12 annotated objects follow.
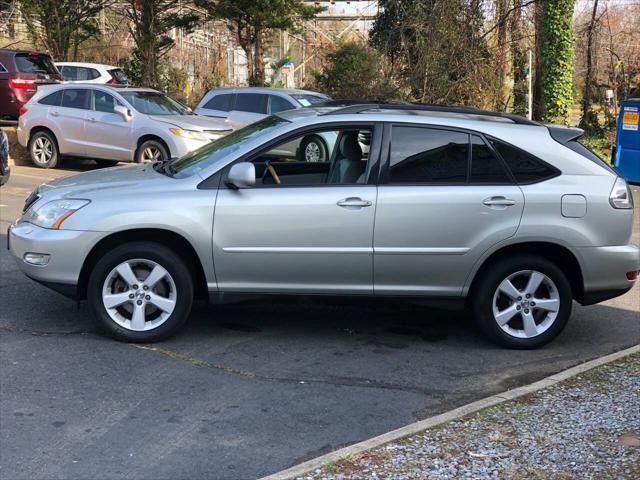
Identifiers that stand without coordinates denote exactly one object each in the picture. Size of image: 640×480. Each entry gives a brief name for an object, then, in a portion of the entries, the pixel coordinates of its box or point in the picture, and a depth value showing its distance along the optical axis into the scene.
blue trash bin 15.59
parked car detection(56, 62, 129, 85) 23.75
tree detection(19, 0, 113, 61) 24.55
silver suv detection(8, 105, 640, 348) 5.92
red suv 20.08
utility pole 18.95
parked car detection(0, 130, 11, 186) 13.09
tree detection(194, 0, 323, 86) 26.06
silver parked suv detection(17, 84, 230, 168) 14.91
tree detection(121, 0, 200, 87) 23.80
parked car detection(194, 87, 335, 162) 16.86
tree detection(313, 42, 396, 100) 21.42
